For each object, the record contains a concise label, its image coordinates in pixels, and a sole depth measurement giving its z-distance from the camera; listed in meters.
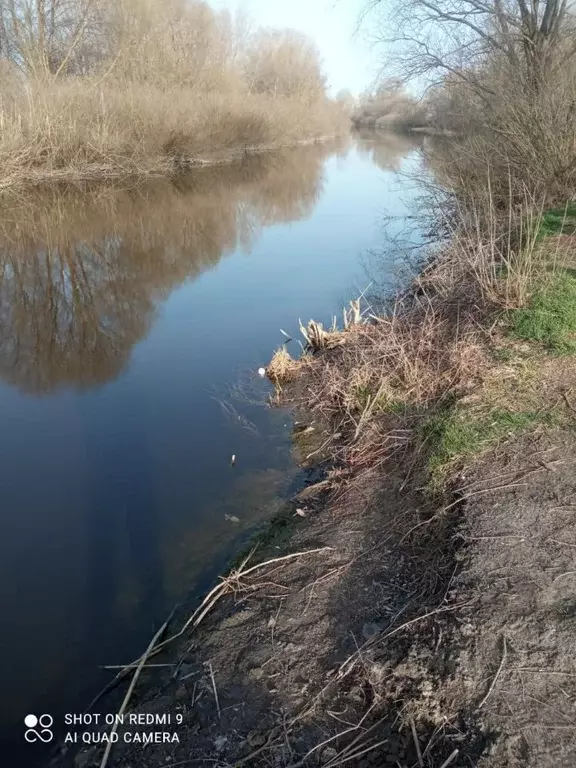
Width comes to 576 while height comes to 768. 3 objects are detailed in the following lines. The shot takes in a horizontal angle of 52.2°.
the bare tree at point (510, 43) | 11.27
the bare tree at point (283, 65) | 42.94
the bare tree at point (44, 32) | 19.77
